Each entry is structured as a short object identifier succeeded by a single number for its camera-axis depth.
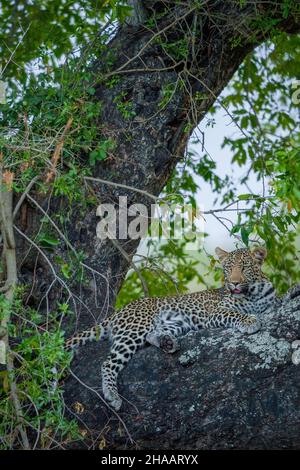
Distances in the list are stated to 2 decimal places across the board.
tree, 15.30
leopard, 16.20
